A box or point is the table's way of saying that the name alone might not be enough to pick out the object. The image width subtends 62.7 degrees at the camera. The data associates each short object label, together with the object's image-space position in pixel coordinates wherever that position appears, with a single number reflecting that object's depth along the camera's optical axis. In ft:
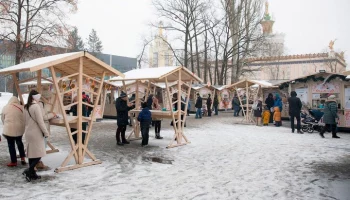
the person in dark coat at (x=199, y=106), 67.82
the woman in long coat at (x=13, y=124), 20.83
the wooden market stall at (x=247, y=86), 57.17
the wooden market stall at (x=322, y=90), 44.75
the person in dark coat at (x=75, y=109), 49.12
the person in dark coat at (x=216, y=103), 80.91
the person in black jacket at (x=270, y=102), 57.57
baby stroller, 43.51
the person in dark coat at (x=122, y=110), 30.17
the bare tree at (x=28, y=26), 54.65
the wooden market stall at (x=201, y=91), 89.55
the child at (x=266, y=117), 54.85
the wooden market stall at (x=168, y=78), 28.98
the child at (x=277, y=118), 52.49
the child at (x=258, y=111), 53.47
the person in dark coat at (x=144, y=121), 30.35
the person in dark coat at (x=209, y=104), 75.36
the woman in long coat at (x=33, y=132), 17.63
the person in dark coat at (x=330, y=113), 36.73
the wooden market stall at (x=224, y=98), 101.09
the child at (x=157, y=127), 36.08
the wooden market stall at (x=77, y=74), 19.88
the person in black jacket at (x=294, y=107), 42.19
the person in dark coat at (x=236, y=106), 76.09
